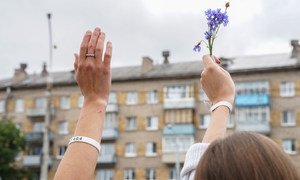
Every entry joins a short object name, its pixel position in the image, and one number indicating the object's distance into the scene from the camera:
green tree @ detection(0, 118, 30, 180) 39.20
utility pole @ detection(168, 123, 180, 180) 39.81
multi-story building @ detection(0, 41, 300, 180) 39.81
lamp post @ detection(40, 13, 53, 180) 26.24
